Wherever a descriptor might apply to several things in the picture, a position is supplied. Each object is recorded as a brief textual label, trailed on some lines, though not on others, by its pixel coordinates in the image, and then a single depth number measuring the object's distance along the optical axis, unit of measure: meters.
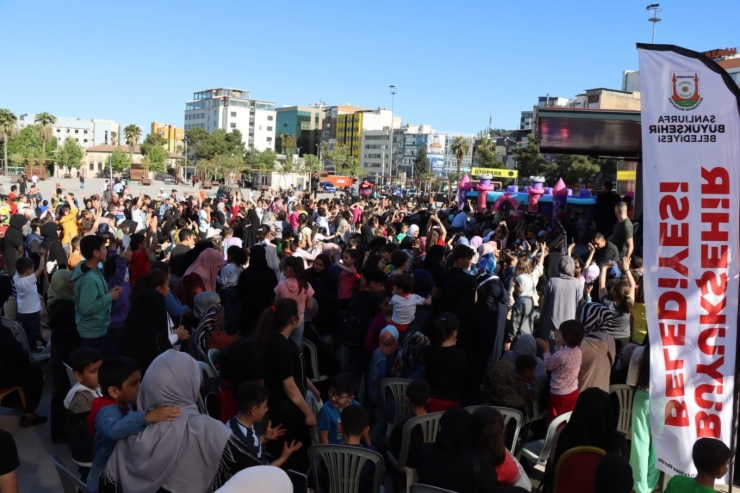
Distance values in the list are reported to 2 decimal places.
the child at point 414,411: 4.45
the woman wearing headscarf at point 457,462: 3.63
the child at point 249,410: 3.60
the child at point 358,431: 4.00
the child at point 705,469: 3.21
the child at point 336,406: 4.49
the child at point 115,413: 2.90
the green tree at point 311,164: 102.53
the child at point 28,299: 7.28
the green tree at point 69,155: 106.31
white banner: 3.84
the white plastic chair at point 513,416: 4.87
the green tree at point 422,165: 120.81
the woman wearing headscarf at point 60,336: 5.91
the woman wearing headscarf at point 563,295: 6.90
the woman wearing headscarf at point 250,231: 14.64
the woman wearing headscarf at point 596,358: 5.43
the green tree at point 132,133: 114.81
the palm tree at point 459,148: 95.69
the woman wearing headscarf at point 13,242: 10.09
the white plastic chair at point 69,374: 5.55
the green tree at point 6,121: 87.44
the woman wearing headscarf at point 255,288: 7.25
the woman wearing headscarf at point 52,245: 9.52
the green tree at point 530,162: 70.56
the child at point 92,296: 5.85
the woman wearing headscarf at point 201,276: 7.46
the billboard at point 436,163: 138.50
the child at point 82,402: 4.12
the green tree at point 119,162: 105.00
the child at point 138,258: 8.17
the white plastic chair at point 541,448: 4.98
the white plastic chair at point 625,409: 5.41
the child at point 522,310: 7.28
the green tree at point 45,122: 100.56
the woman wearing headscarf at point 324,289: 7.41
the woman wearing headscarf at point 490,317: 6.51
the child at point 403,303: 6.12
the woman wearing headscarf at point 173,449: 2.89
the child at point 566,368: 5.32
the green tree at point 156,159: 105.68
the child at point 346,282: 8.12
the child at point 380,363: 5.70
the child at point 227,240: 10.37
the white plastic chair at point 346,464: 3.98
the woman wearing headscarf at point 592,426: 3.80
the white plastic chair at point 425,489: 3.50
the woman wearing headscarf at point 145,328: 5.09
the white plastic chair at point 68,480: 3.51
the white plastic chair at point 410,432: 4.39
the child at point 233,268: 7.61
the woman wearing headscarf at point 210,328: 5.73
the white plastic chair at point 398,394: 5.29
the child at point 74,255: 8.61
